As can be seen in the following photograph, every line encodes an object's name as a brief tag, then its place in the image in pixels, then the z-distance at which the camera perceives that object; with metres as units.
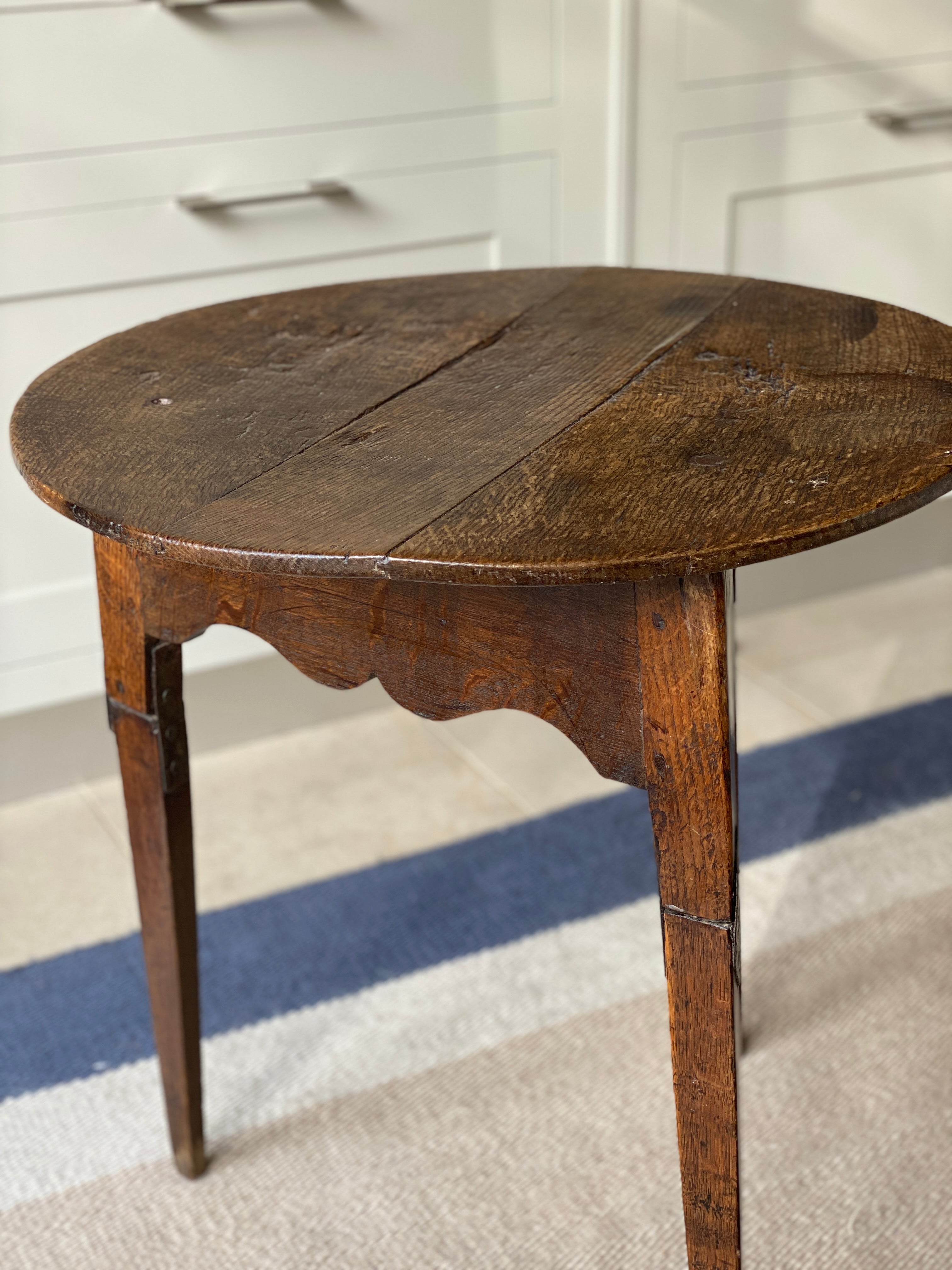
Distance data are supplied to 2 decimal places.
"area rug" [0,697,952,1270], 1.00
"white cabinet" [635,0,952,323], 1.65
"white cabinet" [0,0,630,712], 1.37
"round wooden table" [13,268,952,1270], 0.63
